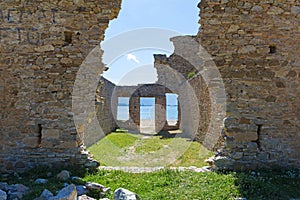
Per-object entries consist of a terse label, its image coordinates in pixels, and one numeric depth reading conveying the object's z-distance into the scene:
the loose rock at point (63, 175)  4.62
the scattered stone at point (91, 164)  5.26
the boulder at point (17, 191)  3.92
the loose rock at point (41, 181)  4.47
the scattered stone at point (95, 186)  4.24
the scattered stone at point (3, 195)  3.63
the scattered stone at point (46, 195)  3.66
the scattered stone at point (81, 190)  4.11
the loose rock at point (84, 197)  3.87
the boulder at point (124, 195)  3.61
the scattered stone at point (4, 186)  4.19
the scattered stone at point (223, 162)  5.11
